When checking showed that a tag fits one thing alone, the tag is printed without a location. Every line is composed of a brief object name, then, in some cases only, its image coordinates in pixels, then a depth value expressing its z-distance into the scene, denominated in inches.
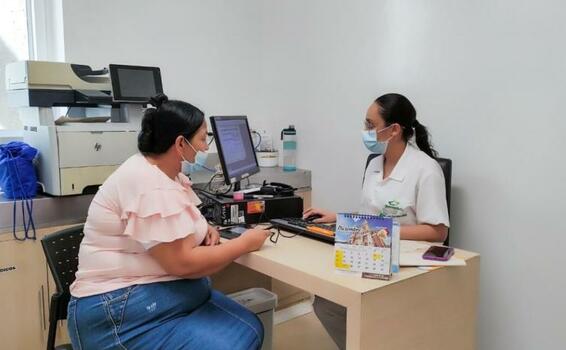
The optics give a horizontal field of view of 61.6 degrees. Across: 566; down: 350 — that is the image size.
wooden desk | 49.1
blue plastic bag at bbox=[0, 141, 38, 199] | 79.0
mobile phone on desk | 57.8
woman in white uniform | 72.3
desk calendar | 51.4
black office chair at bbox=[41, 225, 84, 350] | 60.4
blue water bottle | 120.9
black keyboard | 66.2
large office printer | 80.7
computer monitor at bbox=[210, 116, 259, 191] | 78.4
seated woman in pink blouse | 53.7
